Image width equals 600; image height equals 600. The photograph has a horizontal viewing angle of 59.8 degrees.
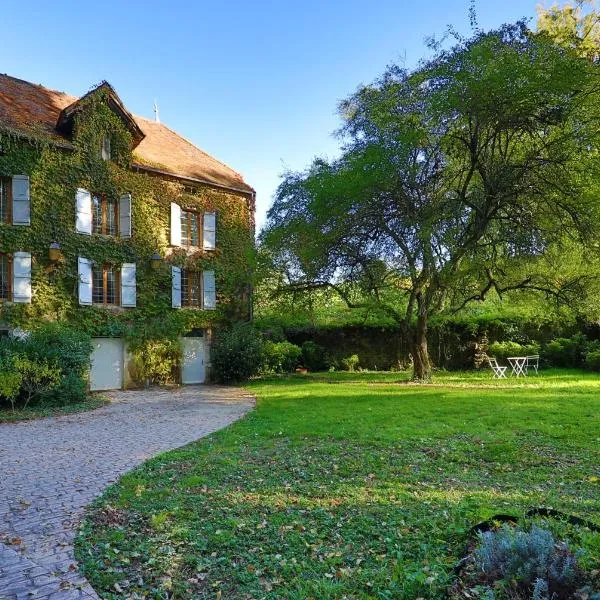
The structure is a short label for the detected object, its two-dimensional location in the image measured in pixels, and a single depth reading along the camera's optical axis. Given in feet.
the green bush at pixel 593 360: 61.36
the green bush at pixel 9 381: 38.19
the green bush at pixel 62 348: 42.55
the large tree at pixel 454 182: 39.40
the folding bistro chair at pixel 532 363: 65.57
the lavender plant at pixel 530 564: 8.74
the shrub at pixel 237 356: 61.93
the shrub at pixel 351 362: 75.36
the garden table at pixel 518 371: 57.88
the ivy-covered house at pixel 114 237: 52.75
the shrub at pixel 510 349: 67.87
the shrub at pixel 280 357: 67.92
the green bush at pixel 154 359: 60.29
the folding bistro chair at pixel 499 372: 57.07
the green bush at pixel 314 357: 74.79
